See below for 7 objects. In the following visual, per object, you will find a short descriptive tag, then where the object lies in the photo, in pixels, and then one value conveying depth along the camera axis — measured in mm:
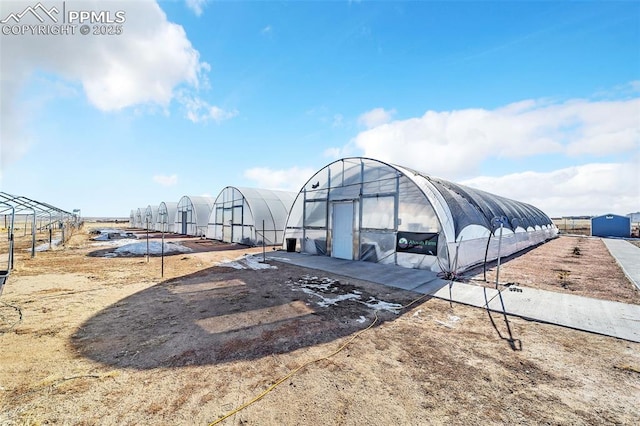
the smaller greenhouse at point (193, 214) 26719
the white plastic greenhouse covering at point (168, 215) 34562
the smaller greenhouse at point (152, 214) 40934
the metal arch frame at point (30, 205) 11162
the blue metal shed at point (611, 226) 29641
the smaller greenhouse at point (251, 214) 18234
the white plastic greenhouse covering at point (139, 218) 48009
